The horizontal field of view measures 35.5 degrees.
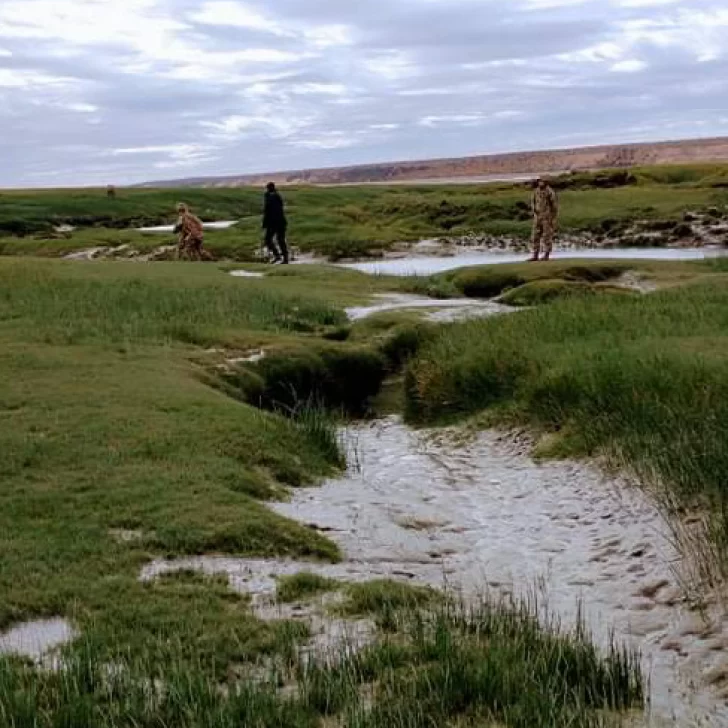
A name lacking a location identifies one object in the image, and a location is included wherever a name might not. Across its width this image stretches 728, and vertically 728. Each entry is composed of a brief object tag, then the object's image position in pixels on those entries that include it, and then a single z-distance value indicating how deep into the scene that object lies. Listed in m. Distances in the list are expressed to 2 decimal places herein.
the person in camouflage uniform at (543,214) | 32.22
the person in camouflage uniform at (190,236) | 36.28
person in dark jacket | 35.81
